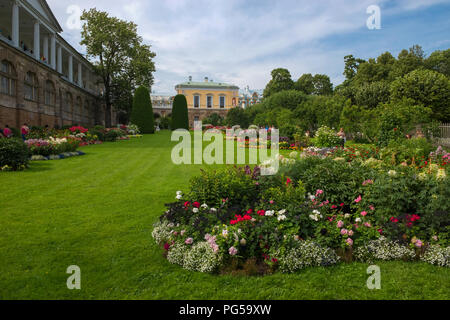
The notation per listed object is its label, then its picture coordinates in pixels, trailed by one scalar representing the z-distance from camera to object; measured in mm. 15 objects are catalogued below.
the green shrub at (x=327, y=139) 14484
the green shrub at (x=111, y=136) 20250
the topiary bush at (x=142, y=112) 29156
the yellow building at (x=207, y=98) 58938
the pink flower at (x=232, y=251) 3272
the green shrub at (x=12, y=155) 8820
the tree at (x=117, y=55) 31953
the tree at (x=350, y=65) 50594
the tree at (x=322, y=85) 54312
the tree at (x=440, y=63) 40469
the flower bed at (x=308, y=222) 3400
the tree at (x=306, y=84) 54344
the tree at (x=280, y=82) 53125
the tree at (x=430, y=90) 26262
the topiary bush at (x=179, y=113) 33094
